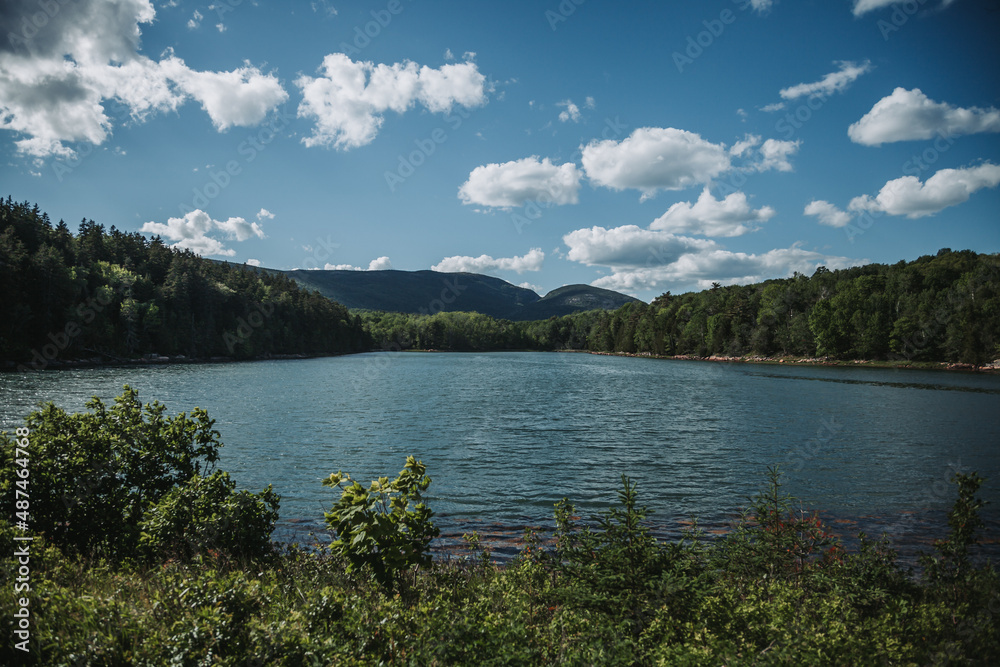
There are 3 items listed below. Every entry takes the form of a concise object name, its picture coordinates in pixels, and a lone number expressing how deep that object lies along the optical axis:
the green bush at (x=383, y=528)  7.24
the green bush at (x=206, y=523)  8.52
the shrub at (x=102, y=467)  8.73
